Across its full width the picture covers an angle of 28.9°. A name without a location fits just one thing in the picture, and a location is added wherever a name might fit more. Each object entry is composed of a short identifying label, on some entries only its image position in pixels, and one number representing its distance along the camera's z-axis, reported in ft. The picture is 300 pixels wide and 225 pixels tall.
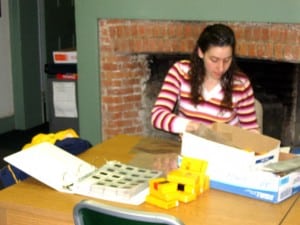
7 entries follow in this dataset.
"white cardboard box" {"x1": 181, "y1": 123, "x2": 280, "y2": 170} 6.72
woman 8.98
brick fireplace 11.68
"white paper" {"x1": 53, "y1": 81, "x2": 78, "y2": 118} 14.47
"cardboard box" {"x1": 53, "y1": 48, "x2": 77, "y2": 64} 14.87
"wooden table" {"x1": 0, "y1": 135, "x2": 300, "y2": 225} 6.13
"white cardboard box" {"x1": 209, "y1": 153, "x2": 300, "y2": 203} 6.48
